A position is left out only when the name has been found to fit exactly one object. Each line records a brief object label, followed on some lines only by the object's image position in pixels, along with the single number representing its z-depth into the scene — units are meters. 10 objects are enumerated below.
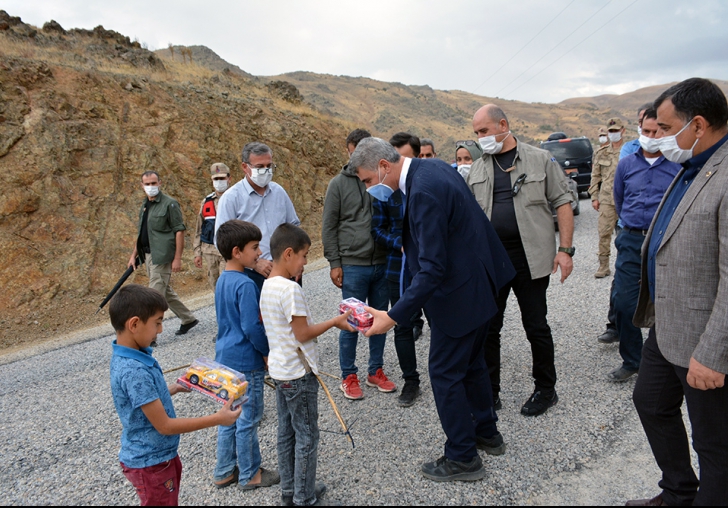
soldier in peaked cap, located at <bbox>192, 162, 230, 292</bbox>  6.18
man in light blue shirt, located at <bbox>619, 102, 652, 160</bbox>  4.27
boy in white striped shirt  2.68
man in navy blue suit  2.71
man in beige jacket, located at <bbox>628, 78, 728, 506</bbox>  1.96
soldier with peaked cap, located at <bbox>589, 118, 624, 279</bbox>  7.15
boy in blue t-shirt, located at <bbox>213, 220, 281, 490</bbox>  2.94
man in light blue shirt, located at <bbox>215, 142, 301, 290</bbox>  4.29
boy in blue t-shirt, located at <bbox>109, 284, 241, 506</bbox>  2.19
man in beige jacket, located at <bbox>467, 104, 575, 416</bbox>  3.57
